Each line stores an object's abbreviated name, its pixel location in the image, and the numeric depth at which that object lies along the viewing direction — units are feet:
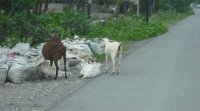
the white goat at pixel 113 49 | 45.37
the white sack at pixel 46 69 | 41.42
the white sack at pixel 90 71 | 43.50
